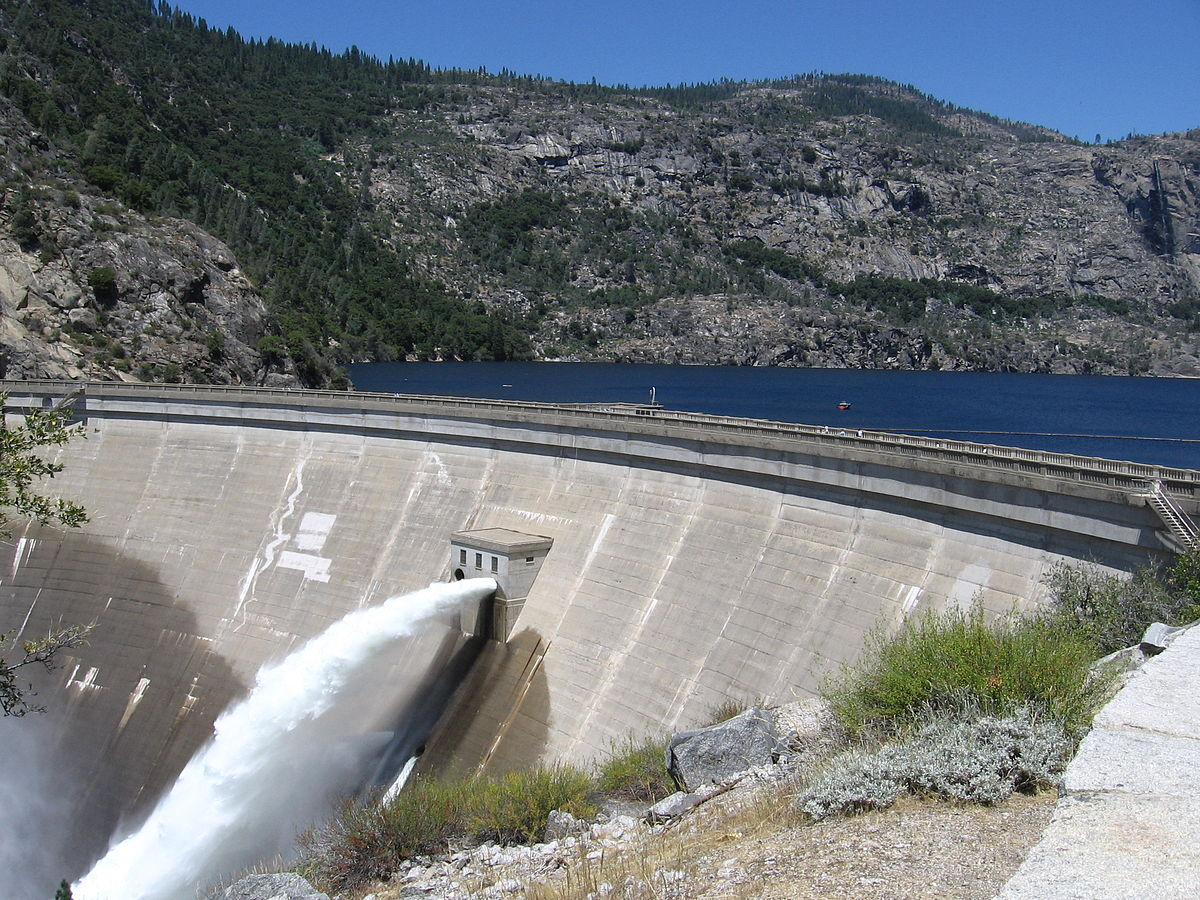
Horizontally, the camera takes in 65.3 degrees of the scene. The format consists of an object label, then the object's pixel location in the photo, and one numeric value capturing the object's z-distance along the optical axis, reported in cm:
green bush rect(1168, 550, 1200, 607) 1750
